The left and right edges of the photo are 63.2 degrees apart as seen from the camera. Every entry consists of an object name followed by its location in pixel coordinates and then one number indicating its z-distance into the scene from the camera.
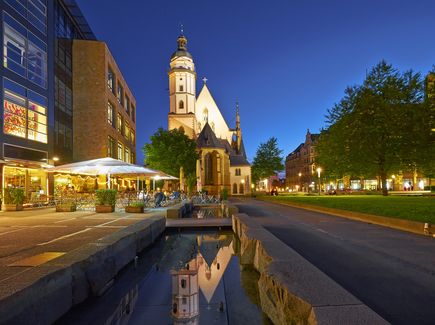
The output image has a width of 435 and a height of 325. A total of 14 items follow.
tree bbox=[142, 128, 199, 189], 47.19
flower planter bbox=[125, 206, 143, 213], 19.84
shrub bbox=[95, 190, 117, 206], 20.52
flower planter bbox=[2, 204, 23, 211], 21.53
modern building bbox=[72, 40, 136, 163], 38.25
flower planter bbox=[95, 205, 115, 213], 20.19
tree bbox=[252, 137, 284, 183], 79.88
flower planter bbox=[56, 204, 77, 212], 21.00
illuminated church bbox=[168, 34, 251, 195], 66.56
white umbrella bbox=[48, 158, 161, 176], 19.97
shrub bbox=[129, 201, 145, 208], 19.91
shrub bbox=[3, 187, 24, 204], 21.86
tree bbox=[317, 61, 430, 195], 30.19
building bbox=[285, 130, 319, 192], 102.32
